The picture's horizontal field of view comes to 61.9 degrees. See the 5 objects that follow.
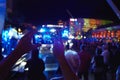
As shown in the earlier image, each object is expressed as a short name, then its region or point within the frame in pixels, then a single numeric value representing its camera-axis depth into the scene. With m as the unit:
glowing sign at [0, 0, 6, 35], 1.90
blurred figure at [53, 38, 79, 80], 0.54
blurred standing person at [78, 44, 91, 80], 2.92
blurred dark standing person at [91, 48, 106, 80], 3.26
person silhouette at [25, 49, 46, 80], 2.36
